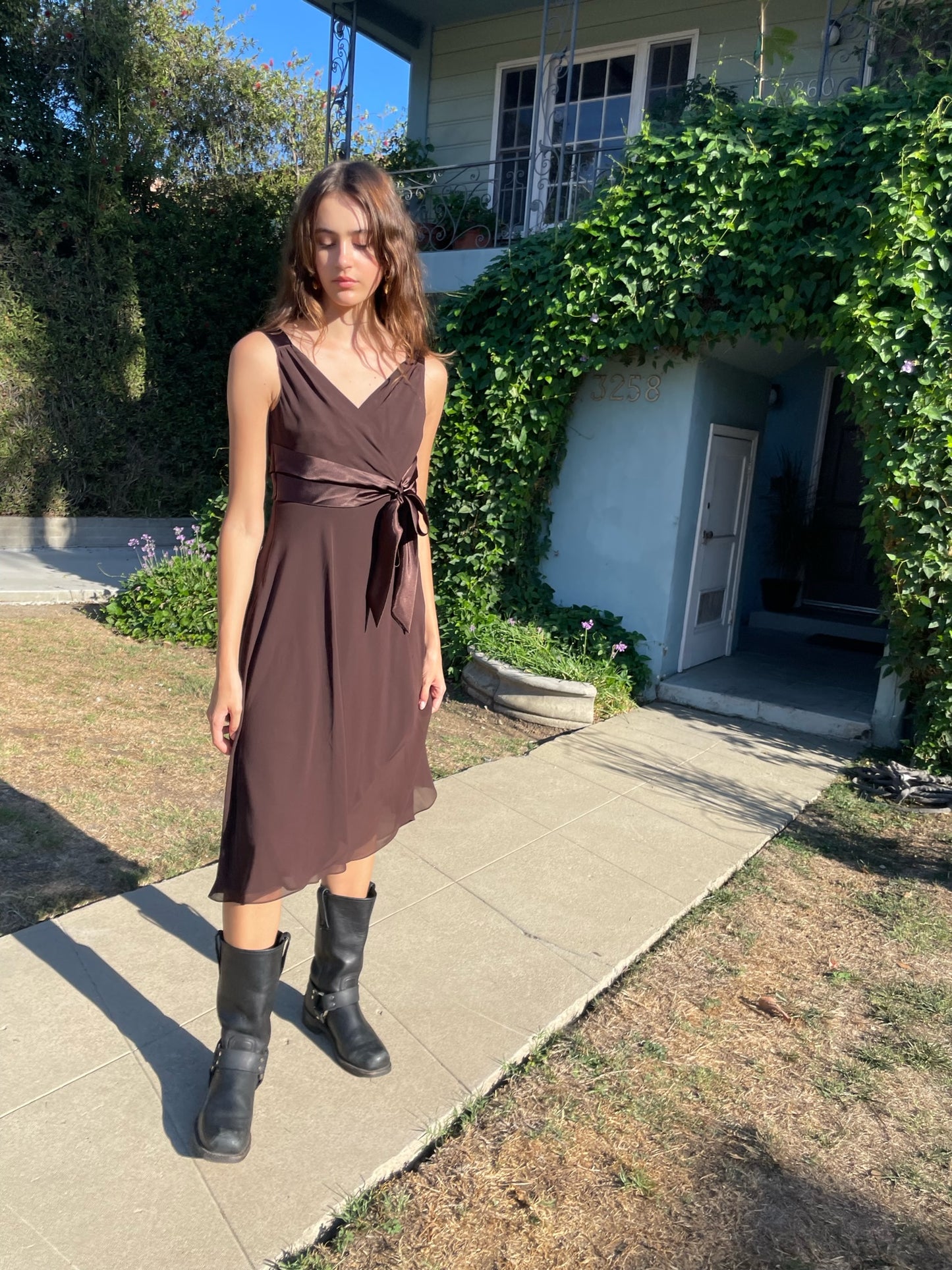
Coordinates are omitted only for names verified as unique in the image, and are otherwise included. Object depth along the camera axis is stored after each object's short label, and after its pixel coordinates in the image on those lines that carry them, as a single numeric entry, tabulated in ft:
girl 6.51
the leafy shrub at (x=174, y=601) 22.98
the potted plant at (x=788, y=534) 29.14
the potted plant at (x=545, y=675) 18.65
